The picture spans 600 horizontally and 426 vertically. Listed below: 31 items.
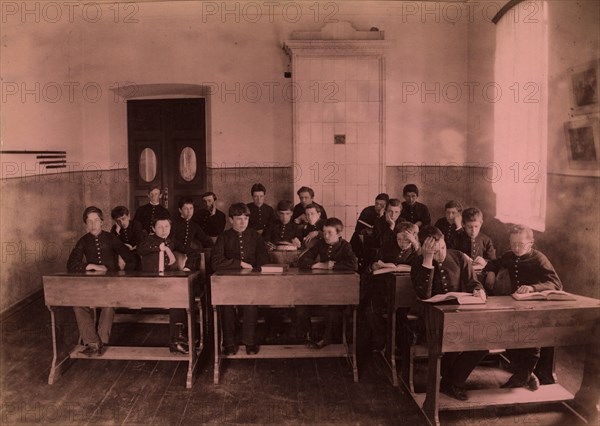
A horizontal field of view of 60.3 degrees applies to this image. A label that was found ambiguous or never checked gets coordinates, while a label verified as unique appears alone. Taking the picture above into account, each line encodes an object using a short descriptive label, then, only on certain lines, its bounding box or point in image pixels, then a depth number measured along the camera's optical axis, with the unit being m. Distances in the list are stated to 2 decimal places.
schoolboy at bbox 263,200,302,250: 5.55
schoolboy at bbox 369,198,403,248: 4.98
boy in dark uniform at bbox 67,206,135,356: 3.88
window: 4.95
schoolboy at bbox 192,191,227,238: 6.09
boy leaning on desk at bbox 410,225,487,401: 3.24
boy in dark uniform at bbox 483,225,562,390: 3.39
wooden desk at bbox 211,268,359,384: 3.66
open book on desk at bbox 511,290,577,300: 3.17
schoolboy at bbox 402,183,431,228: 6.04
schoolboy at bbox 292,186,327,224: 5.92
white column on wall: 6.73
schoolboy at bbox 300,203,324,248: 5.17
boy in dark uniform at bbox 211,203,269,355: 4.25
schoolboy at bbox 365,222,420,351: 4.00
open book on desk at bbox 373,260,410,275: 3.80
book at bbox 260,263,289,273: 3.72
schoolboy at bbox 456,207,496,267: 4.43
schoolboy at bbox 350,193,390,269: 5.45
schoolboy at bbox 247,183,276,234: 6.12
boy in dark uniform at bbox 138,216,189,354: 4.27
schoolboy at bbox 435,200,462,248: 4.93
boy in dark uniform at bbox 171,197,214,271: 5.34
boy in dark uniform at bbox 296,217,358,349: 4.01
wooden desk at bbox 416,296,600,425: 2.96
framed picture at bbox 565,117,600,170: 3.94
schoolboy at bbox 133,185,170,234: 6.05
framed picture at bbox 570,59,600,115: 3.94
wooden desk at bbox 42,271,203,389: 3.61
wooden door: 7.49
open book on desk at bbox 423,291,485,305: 3.07
